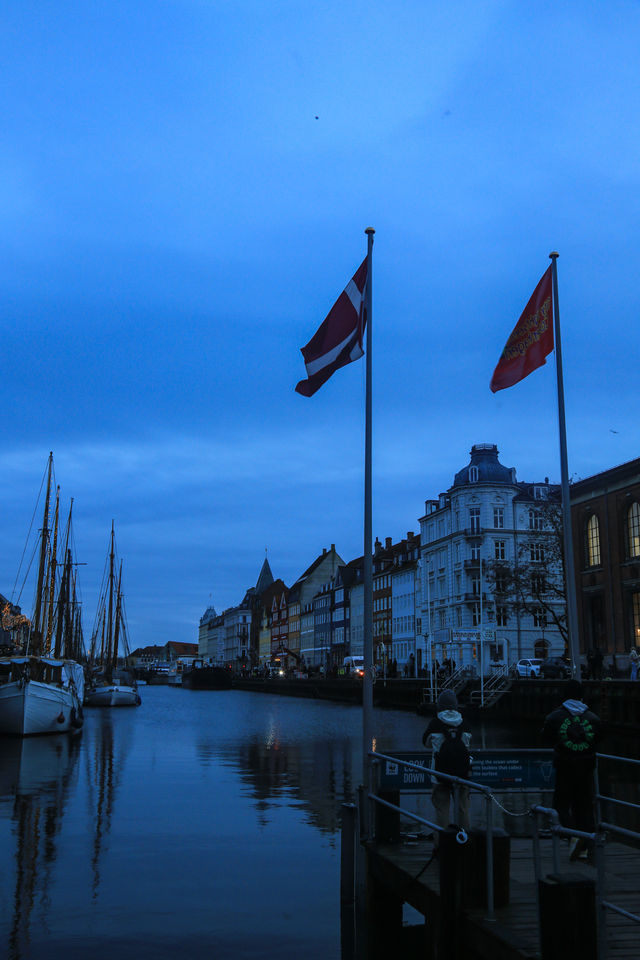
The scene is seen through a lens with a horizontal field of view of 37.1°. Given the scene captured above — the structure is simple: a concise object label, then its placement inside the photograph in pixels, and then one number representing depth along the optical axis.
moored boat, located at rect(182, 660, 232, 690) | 150.50
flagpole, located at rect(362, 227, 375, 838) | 12.38
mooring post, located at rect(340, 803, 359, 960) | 11.35
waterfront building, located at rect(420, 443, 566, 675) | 85.88
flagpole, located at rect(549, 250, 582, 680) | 15.91
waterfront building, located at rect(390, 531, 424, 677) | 105.38
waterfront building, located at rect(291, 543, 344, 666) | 167.88
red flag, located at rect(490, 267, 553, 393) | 16.53
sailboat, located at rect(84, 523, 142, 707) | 77.19
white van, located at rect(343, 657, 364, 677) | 99.51
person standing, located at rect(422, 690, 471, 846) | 10.71
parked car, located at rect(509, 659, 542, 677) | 66.00
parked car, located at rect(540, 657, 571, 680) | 56.66
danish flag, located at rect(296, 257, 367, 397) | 15.12
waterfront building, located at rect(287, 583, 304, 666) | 177.25
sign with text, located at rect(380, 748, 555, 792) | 11.75
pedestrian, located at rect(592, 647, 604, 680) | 48.28
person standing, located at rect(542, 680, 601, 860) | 10.33
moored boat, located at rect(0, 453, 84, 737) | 42.19
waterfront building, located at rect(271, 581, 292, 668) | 185.29
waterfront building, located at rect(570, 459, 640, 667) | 52.81
